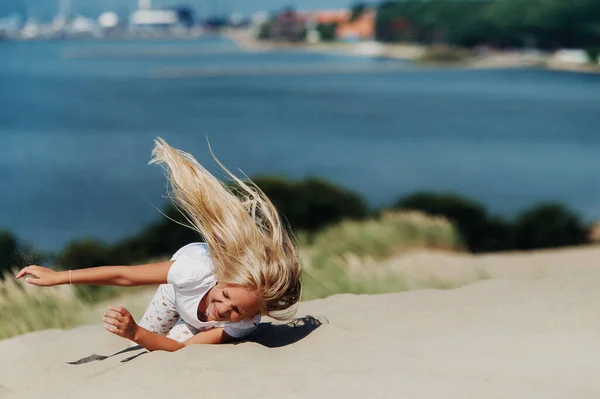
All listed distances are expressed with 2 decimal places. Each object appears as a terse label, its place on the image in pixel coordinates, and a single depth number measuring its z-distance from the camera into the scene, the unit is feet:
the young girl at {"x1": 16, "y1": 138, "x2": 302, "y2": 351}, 14.61
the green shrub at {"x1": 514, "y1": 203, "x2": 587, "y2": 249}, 55.01
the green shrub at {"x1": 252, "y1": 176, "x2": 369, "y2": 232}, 51.70
